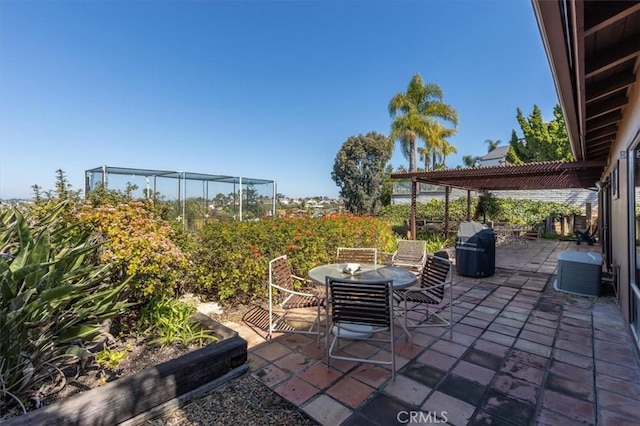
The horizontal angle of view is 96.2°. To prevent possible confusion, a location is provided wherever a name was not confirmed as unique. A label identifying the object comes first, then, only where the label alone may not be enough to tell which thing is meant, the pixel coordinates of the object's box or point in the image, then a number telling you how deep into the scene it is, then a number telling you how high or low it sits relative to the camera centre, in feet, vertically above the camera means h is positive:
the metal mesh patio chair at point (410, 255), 18.13 -2.80
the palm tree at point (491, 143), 126.93 +30.49
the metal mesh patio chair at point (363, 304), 7.66 -2.47
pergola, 21.30 +3.38
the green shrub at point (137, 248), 8.55 -1.01
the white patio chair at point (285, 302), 9.86 -3.11
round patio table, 9.49 -2.20
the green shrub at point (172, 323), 8.64 -3.51
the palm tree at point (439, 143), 53.67 +13.94
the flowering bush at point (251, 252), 12.82 -1.82
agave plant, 5.67 -2.09
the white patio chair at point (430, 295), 10.14 -3.01
